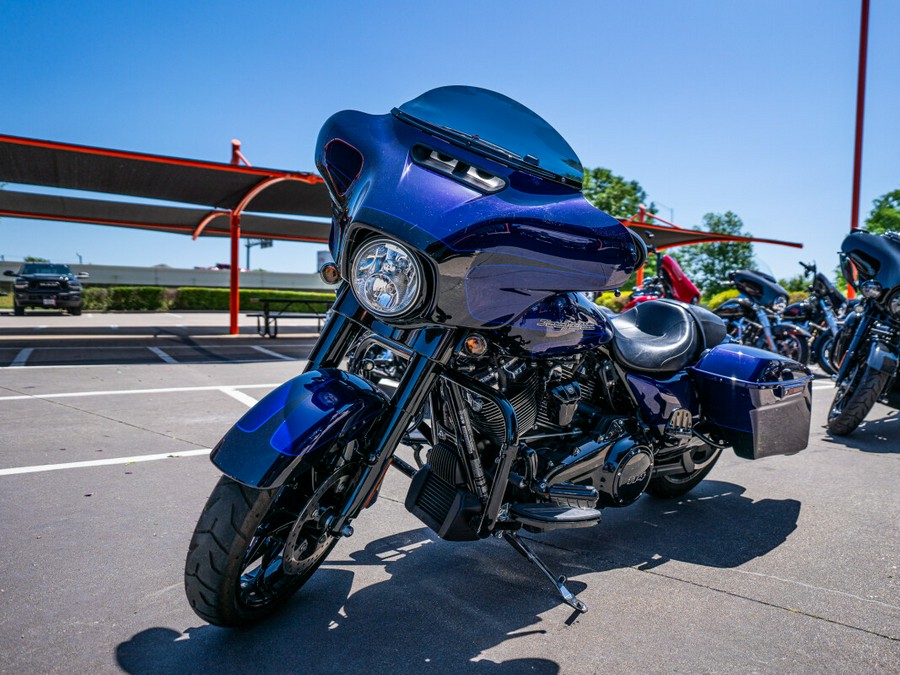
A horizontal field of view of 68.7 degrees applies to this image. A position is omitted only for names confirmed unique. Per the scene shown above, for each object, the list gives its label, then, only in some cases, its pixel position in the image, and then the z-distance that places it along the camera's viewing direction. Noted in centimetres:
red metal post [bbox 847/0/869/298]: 1397
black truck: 1909
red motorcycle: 850
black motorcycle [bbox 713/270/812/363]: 911
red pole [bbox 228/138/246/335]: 1495
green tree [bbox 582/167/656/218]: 3938
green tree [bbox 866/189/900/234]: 3022
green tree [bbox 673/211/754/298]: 4341
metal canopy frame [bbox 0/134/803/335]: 1134
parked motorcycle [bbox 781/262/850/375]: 919
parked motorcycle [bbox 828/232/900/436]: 533
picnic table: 1331
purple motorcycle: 198
